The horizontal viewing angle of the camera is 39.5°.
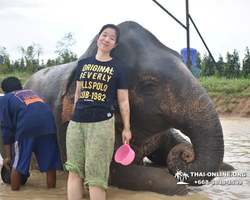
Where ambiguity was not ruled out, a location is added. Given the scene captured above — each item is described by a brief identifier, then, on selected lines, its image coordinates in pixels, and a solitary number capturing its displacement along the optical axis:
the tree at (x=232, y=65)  22.14
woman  2.97
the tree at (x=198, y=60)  29.17
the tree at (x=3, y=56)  36.77
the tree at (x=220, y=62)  25.01
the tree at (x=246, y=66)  20.98
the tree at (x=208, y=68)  24.50
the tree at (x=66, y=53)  28.72
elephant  3.39
